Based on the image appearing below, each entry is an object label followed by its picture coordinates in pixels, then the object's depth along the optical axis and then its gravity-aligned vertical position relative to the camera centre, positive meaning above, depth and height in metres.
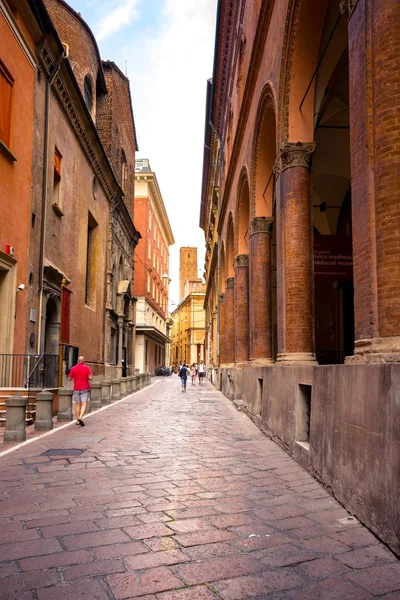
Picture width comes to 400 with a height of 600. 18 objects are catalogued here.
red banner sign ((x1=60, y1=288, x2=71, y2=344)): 15.71 +1.24
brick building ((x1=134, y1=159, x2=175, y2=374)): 44.88 +8.14
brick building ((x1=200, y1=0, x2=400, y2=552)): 4.50 +1.89
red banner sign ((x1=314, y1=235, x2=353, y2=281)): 10.73 +2.04
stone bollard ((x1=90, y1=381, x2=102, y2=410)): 15.26 -1.16
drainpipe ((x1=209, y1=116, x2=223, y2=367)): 26.46 +4.53
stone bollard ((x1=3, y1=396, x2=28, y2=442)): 8.44 -1.05
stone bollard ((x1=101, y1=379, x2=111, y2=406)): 16.94 -1.20
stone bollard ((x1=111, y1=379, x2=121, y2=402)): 19.54 -1.29
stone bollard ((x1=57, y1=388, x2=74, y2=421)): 11.76 -1.12
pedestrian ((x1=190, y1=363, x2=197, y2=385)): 35.60 -1.14
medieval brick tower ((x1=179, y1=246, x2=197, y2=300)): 96.12 +16.78
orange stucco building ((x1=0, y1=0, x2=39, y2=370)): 10.83 +4.12
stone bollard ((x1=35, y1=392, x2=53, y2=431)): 9.94 -1.07
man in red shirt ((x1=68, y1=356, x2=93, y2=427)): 11.26 -0.61
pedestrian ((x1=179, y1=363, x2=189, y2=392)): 26.27 -0.92
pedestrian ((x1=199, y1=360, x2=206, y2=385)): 35.49 -1.18
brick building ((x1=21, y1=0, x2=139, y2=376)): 13.32 +4.92
